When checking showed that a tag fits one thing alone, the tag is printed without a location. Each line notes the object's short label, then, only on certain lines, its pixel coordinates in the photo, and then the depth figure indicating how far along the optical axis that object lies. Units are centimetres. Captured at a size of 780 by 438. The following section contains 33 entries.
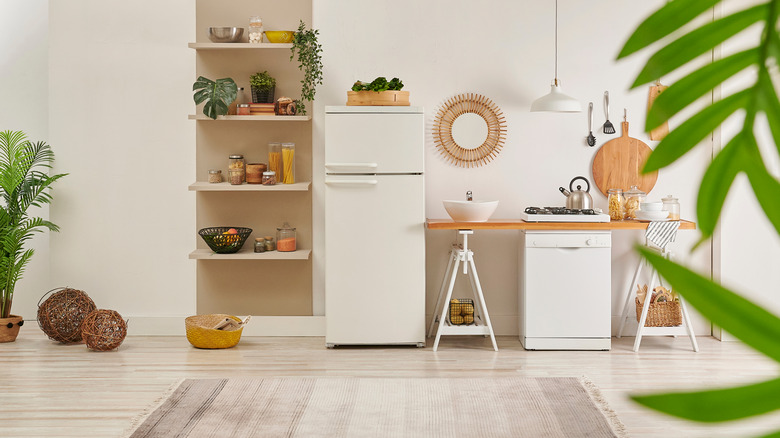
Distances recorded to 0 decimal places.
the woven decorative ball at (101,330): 468
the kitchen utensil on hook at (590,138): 512
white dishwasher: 469
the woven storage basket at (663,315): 492
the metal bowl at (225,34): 496
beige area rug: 337
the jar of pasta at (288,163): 504
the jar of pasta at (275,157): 508
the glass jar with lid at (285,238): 510
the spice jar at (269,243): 515
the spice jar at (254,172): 505
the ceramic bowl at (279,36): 502
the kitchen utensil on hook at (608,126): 511
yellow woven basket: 479
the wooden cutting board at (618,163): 514
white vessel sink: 475
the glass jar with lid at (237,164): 505
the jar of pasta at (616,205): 494
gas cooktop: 471
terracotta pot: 493
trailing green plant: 489
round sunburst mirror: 512
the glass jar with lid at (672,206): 490
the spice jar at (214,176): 508
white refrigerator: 468
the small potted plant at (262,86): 505
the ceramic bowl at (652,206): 480
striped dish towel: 470
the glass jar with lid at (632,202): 495
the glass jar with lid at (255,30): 504
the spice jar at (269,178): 500
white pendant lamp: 485
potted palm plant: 489
